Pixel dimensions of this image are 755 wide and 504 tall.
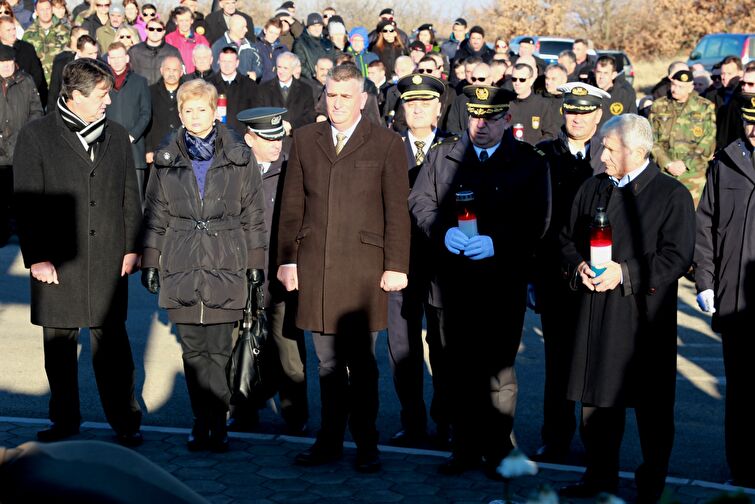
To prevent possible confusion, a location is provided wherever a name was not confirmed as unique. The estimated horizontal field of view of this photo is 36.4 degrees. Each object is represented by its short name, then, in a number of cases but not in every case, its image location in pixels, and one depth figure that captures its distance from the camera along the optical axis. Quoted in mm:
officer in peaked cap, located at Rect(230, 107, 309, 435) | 7188
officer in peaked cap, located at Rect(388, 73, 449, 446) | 6992
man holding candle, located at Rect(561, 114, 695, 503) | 5777
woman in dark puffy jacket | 6535
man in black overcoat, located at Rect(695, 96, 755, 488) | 6348
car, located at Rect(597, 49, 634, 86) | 31594
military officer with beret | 12844
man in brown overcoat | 6496
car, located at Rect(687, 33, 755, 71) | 30086
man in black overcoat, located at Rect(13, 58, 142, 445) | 6625
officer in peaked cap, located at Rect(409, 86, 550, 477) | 6344
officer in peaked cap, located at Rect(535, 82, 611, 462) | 6773
